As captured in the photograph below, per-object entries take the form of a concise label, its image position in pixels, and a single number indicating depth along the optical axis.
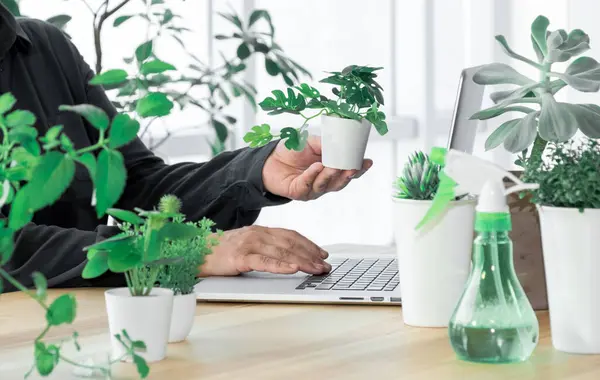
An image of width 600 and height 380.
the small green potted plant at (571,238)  1.81
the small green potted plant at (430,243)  1.95
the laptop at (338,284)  2.14
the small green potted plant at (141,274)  1.68
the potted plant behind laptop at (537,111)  1.89
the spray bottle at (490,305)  1.78
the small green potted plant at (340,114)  2.11
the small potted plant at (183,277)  1.87
